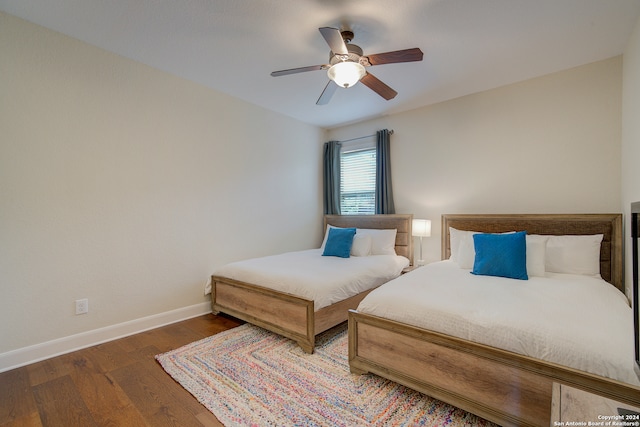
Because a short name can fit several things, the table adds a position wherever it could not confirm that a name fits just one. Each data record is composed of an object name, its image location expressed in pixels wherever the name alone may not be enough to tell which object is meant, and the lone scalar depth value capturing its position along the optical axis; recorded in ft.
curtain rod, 13.75
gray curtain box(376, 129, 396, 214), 13.66
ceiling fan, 6.52
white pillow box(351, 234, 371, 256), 12.09
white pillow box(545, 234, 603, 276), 8.12
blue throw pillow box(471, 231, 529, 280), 7.71
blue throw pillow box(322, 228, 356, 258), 11.63
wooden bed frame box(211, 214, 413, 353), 7.84
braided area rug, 5.31
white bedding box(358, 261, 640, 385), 4.34
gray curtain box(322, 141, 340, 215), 15.65
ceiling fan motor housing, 6.96
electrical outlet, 8.09
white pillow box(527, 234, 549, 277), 7.97
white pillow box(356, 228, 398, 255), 12.42
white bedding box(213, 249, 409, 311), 8.14
